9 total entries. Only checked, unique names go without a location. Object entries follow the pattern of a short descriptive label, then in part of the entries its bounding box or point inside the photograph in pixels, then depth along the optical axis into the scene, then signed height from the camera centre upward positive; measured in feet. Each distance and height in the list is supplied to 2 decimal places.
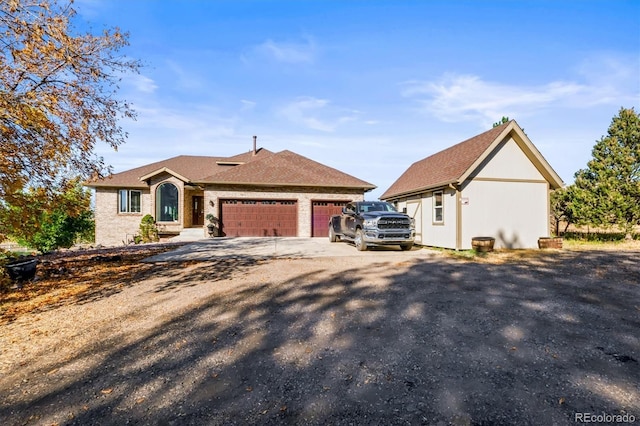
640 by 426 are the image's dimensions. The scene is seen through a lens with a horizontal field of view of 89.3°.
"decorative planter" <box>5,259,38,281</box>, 26.21 -4.25
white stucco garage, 47.85 +2.86
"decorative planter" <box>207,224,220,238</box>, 65.57 -3.05
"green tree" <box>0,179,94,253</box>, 23.61 +0.63
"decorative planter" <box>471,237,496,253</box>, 44.47 -4.41
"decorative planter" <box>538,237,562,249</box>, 48.34 -4.77
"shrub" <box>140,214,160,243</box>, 70.33 -3.14
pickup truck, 42.68 -1.72
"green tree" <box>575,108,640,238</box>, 58.65 +6.09
